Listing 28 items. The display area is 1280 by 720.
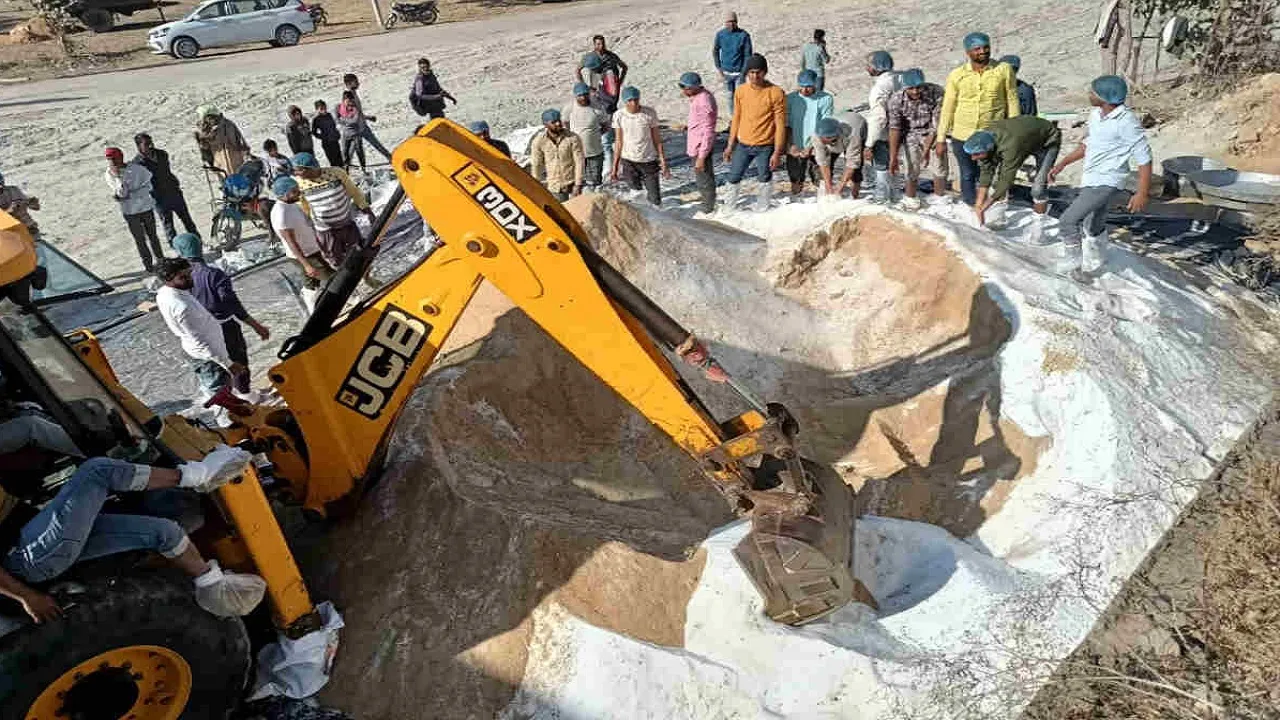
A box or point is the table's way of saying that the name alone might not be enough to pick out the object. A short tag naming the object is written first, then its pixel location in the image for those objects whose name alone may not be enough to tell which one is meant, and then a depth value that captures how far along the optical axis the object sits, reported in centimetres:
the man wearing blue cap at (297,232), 851
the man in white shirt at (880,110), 999
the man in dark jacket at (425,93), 1424
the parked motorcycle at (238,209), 1130
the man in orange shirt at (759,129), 988
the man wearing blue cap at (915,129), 975
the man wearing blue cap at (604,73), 1354
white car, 2247
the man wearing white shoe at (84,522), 399
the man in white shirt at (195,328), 688
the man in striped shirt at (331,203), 928
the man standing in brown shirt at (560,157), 1020
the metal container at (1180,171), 1099
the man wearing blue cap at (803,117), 1002
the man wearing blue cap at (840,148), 977
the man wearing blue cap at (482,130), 1040
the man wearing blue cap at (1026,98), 967
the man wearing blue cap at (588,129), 1104
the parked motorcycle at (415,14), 2488
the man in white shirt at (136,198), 1089
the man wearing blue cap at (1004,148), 877
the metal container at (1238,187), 1013
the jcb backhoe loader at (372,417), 429
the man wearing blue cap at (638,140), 1049
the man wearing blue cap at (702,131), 1031
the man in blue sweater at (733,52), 1434
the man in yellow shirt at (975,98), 904
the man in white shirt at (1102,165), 784
